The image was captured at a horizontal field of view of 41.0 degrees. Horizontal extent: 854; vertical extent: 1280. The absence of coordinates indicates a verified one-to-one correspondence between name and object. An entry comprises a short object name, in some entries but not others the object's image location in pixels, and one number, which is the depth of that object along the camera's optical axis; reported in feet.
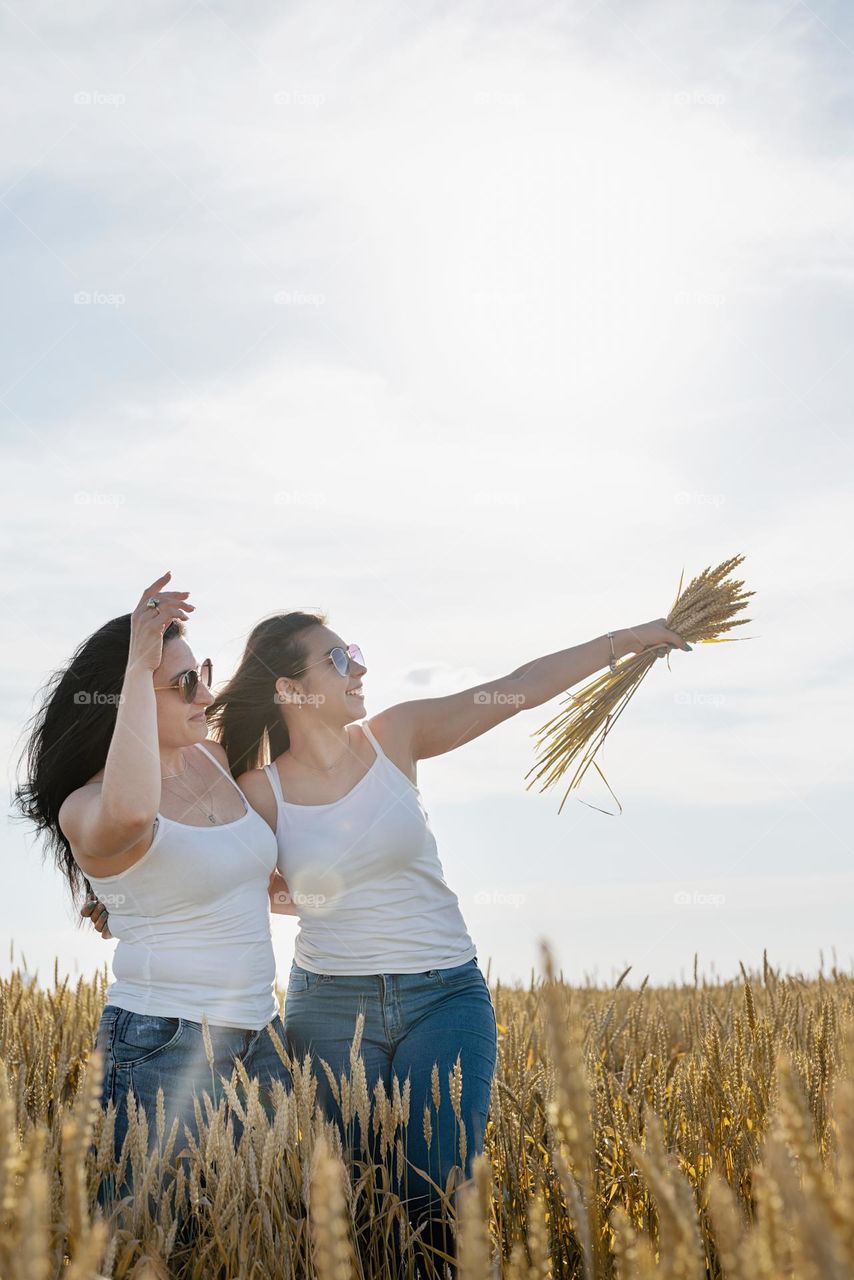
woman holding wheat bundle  10.53
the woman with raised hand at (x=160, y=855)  9.55
